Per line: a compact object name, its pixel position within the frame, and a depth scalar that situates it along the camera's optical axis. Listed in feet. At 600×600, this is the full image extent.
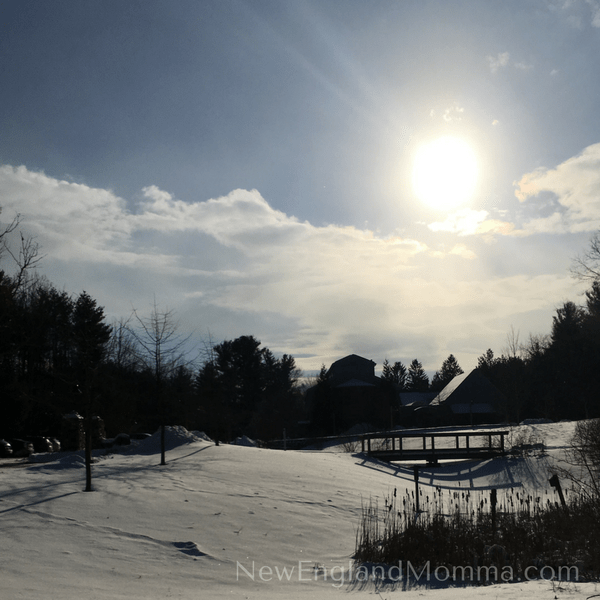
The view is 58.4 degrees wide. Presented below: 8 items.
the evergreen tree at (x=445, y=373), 282.77
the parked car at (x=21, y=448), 65.41
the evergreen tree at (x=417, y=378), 314.96
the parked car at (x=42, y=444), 74.54
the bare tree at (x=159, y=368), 57.98
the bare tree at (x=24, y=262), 80.48
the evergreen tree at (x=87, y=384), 38.93
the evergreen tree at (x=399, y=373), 302.04
